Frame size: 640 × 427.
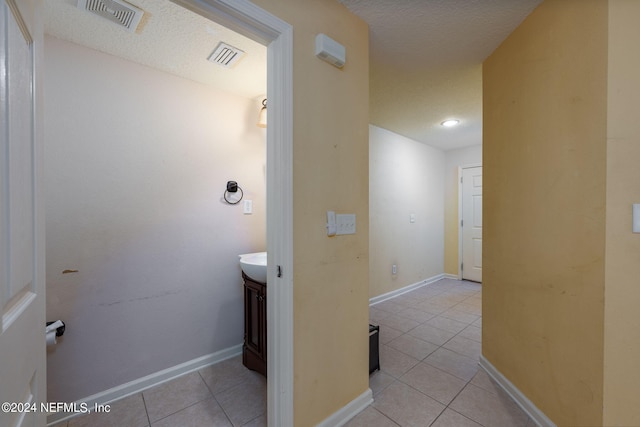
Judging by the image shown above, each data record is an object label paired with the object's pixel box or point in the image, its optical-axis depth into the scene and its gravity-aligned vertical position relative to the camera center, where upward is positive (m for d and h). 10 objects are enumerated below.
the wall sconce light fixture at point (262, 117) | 2.17 +0.81
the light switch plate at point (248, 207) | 2.27 +0.05
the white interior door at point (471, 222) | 4.25 -0.18
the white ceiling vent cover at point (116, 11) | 1.28 +1.05
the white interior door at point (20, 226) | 0.47 -0.03
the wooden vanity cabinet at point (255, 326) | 1.73 -0.81
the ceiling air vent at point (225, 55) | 1.63 +1.05
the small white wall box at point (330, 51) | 1.29 +0.84
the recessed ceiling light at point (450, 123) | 3.18 +1.13
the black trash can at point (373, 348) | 1.84 -1.00
